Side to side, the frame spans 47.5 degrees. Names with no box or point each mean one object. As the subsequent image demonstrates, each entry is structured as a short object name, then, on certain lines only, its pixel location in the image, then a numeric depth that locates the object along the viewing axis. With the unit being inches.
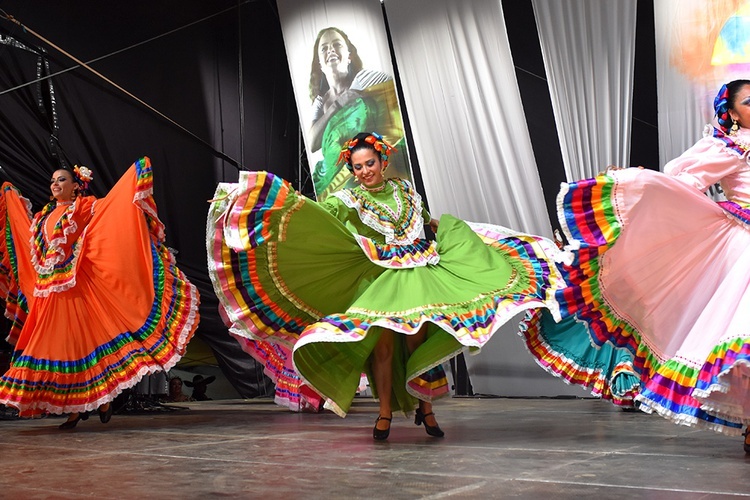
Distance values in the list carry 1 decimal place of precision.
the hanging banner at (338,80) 264.8
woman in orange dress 158.9
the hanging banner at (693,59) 196.2
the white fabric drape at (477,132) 241.6
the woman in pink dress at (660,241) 110.6
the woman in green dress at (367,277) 124.4
